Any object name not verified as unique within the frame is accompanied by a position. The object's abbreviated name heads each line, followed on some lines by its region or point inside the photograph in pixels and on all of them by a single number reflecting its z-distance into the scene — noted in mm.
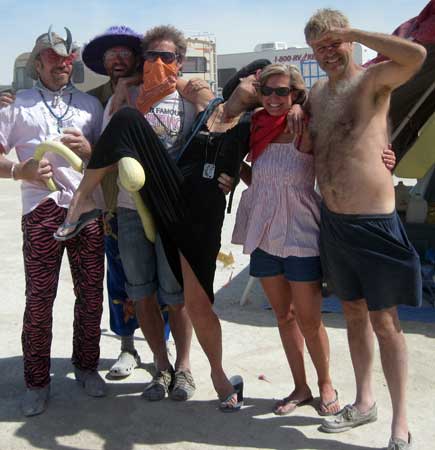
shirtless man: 2844
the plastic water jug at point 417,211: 5833
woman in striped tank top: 3133
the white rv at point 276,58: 17688
